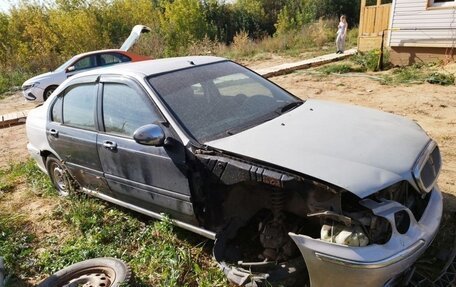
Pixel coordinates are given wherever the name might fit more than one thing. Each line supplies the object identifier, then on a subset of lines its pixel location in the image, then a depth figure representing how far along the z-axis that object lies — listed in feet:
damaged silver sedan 7.10
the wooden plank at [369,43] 43.65
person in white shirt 49.65
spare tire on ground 9.51
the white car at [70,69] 35.22
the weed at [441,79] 28.55
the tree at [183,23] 74.74
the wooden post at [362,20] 46.19
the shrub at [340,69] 37.83
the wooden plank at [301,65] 40.86
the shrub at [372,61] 37.52
